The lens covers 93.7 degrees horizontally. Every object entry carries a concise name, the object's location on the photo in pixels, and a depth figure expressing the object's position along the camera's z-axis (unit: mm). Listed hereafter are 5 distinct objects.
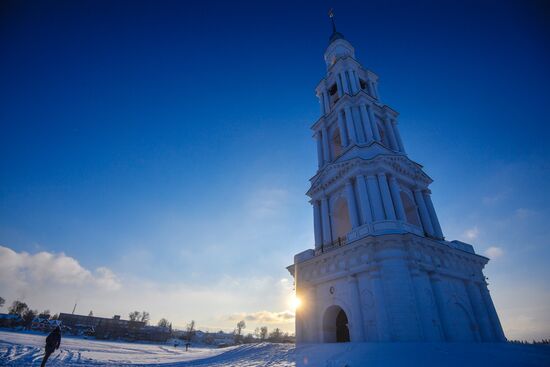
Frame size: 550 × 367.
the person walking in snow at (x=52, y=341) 11086
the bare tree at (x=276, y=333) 103725
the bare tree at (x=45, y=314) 100488
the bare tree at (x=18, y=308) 100375
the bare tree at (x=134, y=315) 125962
